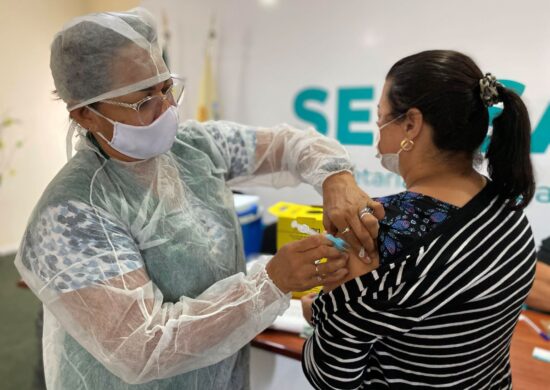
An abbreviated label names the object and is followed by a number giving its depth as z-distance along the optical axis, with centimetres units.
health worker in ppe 77
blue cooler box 186
